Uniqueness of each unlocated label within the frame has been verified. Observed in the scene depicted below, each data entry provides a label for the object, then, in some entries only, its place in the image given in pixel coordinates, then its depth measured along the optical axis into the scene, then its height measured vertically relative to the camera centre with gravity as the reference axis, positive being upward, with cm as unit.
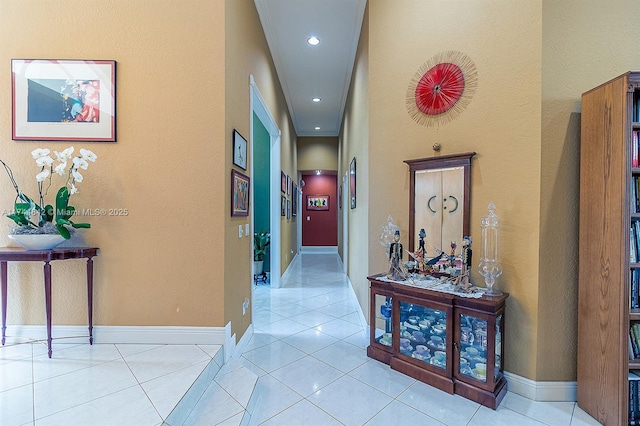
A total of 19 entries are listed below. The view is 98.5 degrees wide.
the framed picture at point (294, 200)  675 +28
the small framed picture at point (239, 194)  240 +16
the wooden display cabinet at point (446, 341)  188 -98
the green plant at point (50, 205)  200 +7
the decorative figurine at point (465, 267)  209 -42
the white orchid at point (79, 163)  205 +36
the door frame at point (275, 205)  468 +11
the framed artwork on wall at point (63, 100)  221 +89
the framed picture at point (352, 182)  420 +47
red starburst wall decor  228 +108
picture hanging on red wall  963 +33
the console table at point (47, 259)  194 -35
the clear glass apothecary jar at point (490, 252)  202 -30
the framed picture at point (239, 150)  243 +57
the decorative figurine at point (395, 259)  248 -44
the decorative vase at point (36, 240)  197 -21
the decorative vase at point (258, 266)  510 -104
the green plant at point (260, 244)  494 -59
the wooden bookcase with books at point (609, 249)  163 -23
